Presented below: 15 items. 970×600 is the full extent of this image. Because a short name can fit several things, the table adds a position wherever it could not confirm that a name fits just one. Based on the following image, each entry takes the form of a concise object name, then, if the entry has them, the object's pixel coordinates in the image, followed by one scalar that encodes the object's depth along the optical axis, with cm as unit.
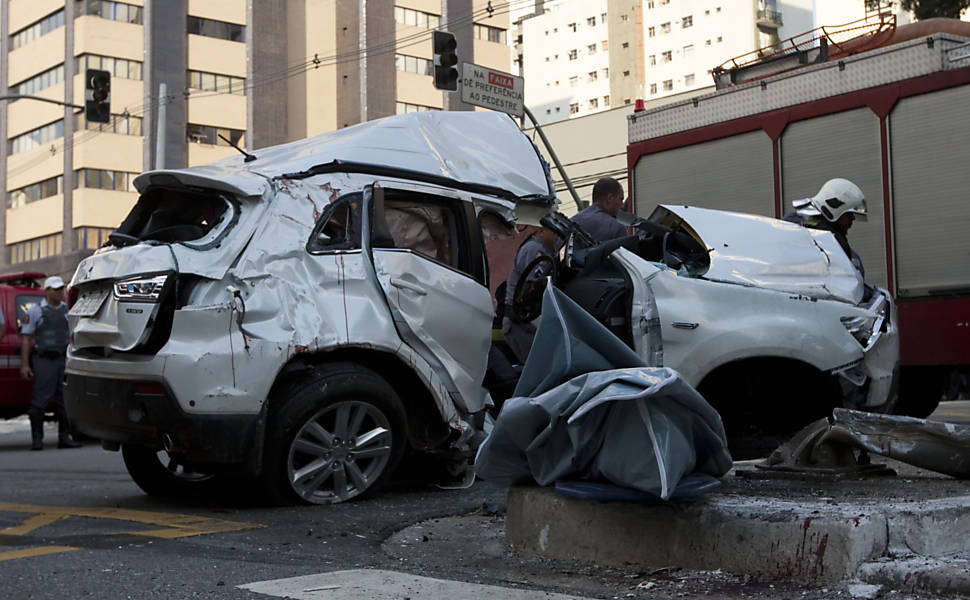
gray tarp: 410
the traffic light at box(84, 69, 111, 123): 2002
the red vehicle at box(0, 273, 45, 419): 1125
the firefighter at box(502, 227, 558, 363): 668
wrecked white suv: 560
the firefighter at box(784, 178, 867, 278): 777
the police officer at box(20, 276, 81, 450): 1091
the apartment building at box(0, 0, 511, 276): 5044
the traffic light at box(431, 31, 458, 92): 1586
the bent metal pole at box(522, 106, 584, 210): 1553
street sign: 1555
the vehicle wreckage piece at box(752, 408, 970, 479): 512
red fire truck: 842
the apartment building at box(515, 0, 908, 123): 8462
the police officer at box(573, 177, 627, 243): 705
